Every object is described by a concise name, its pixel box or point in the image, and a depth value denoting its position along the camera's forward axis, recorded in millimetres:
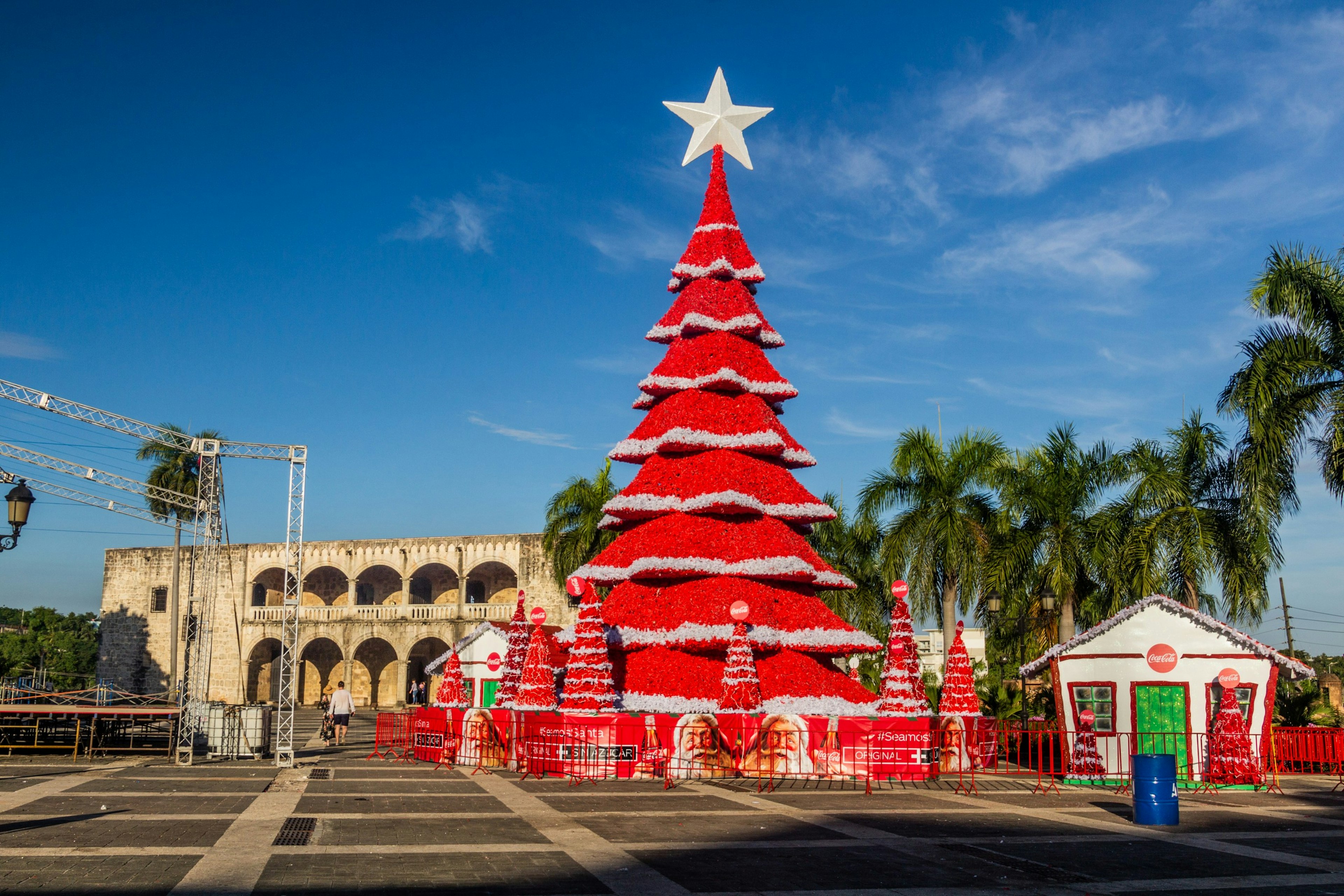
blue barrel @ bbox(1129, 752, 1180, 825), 11523
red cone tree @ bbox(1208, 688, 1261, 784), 15750
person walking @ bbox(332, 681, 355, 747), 22500
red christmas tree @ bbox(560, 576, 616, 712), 16719
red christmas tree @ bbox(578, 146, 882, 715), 18344
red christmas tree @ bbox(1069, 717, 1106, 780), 16094
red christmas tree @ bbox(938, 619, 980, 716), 17953
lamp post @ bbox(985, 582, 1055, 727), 22625
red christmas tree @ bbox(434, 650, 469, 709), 20875
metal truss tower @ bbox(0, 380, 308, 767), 18094
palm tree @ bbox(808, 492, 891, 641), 25766
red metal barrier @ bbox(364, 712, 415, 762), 20453
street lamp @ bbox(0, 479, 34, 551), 14875
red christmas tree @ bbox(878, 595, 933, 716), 17625
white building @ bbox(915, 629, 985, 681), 43688
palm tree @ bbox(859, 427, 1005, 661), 22234
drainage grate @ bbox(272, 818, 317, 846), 9406
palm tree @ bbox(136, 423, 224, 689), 42250
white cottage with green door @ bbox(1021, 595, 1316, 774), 16000
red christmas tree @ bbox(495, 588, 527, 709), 19125
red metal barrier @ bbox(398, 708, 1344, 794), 15961
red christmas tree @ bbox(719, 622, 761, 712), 16641
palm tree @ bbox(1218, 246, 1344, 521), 15648
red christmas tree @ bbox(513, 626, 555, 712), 17250
